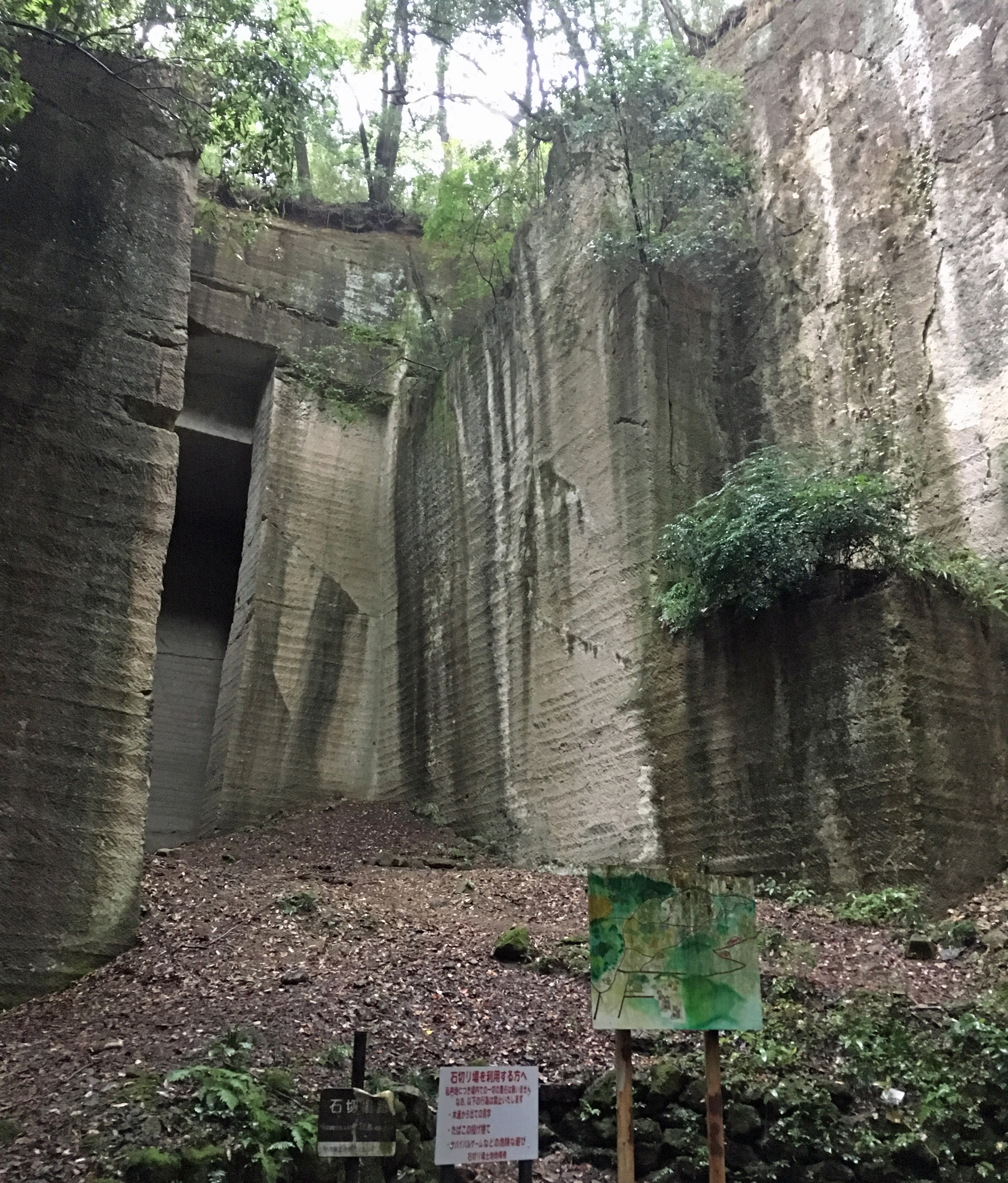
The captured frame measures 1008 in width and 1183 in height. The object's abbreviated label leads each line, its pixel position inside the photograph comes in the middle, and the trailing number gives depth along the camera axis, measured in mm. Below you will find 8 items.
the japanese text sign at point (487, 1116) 3744
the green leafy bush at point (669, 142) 11258
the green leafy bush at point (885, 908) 7016
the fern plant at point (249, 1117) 4281
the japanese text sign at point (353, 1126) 3766
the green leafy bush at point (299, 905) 7832
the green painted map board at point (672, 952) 4125
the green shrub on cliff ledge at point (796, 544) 8062
